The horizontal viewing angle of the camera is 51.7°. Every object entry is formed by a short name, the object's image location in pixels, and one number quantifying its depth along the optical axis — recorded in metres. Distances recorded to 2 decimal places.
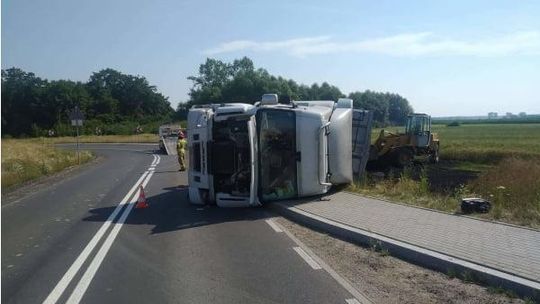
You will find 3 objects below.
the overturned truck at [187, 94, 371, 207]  12.42
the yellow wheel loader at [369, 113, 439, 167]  30.08
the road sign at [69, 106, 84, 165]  35.91
